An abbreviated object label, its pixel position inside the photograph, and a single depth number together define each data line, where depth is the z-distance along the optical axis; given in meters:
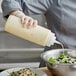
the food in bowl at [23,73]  1.28
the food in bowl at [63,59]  1.24
